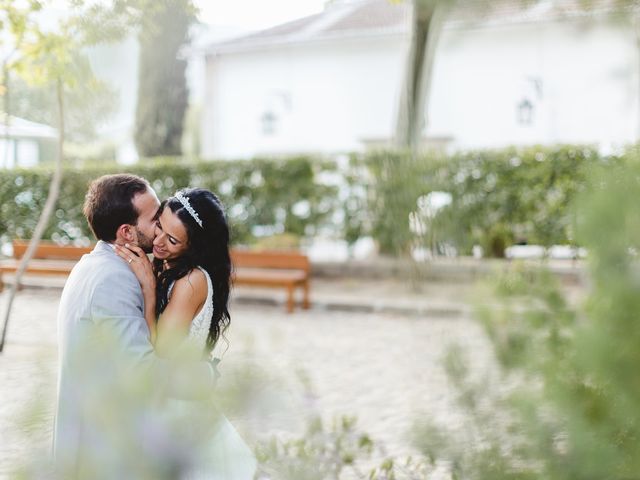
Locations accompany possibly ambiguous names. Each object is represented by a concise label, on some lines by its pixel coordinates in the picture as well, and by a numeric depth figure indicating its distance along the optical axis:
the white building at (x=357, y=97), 22.97
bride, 2.61
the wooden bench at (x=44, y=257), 11.46
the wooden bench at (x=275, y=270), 10.49
